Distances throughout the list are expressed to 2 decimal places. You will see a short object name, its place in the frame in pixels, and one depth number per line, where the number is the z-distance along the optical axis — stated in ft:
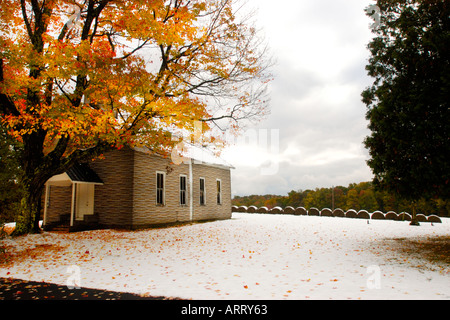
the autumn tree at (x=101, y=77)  35.53
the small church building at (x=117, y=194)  52.54
